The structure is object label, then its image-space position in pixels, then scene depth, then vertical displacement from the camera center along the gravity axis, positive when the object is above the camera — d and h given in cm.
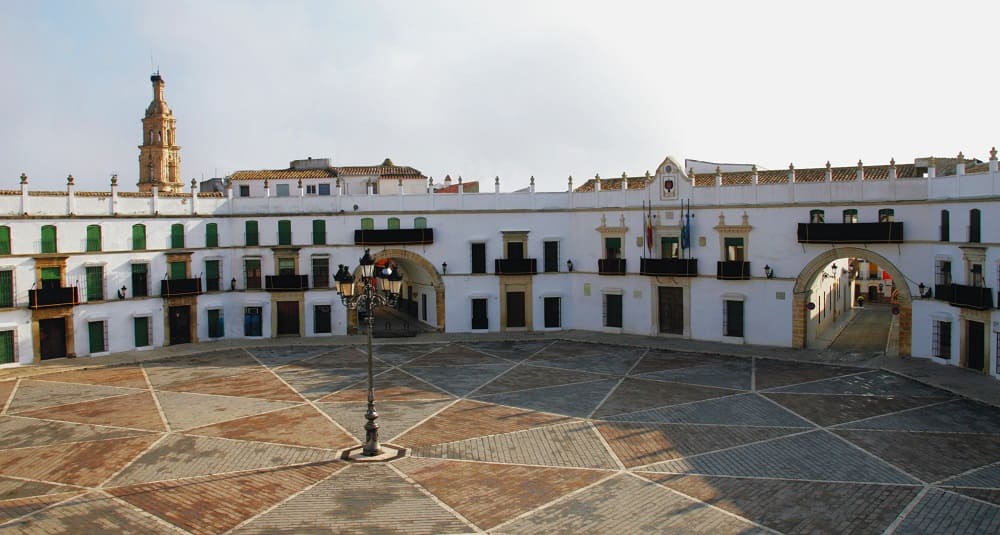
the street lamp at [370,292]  1984 -110
